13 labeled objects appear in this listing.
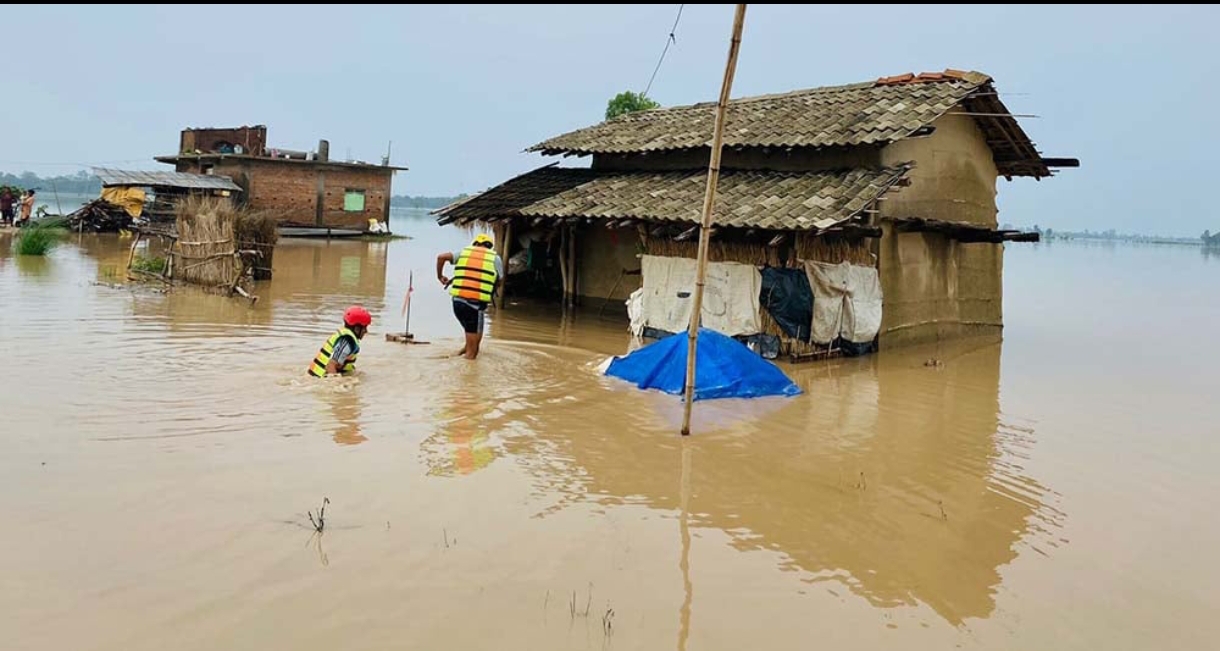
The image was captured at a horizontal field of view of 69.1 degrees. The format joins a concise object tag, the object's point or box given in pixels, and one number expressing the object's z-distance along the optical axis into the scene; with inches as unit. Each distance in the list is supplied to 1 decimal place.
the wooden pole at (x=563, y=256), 692.1
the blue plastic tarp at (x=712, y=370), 357.1
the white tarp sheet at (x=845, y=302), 472.7
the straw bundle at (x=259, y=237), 677.9
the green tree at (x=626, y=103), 1263.5
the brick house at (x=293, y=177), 1307.8
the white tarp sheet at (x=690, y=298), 478.3
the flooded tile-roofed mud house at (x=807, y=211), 475.5
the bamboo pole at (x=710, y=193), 261.6
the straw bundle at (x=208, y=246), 621.3
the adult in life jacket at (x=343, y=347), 328.5
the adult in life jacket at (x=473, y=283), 398.9
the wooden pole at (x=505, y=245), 705.6
